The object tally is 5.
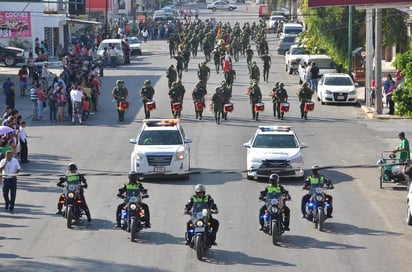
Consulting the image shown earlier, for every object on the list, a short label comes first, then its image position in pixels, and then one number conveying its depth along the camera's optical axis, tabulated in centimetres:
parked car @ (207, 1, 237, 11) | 13062
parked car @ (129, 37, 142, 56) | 7550
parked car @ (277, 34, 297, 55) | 7275
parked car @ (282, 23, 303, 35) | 7825
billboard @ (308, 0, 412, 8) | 3288
